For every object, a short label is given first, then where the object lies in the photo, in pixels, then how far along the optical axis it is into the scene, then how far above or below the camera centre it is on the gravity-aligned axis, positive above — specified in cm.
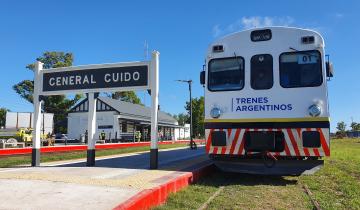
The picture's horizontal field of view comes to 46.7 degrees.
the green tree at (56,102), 5950 +482
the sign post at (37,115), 1262 +64
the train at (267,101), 984 +85
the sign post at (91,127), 1239 +26
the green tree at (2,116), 7653 +357
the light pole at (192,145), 2888 -66
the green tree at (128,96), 8209 +772
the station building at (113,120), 5040 +195
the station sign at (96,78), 1195 +171
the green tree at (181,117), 13600 +644
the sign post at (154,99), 1162 +102
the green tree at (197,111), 7338 +431
